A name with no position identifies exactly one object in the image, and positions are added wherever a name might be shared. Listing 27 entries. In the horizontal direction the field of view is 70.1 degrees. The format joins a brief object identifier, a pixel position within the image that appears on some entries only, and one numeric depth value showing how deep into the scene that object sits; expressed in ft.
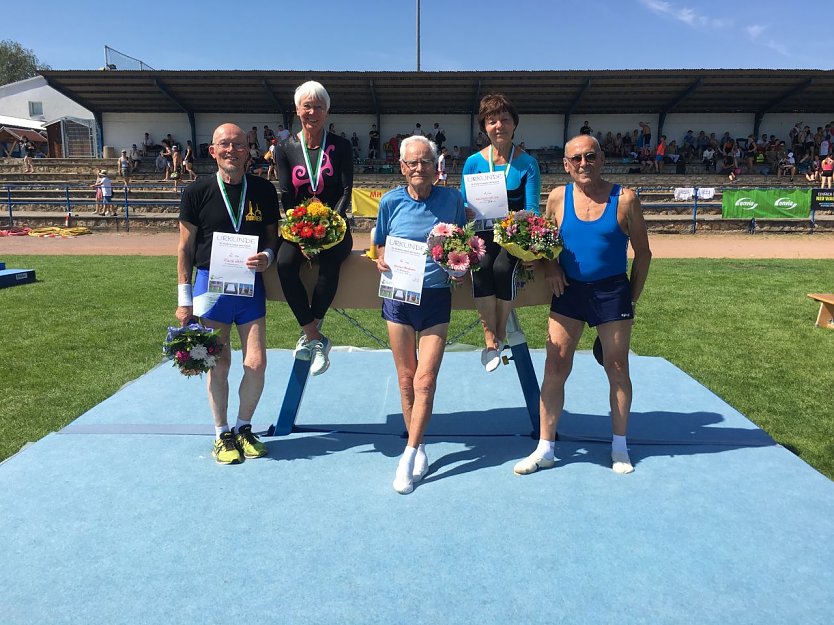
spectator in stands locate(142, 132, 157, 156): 91.86
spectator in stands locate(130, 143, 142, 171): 87.61
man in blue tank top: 11.10
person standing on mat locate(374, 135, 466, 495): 11.19
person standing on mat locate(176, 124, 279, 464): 11.55
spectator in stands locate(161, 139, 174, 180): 84.12
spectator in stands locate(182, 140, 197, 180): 81.35
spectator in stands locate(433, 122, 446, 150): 87.88
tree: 217.56
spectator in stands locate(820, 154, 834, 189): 73.29
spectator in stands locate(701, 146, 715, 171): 85.66
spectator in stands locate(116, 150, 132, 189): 82.74
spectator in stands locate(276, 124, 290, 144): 75.37
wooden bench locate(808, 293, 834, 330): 24.04
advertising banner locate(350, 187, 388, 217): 63.93
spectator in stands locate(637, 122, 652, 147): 86.94
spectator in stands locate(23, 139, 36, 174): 90.92
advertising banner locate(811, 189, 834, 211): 60.95
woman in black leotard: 12.14
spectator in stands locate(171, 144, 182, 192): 81.92
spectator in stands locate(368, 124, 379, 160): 89.35
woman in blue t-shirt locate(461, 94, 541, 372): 12.16
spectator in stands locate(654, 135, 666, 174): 84.23
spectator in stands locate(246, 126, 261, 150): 86.21
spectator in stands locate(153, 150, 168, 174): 86.69
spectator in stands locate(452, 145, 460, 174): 85.91
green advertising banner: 60.75
